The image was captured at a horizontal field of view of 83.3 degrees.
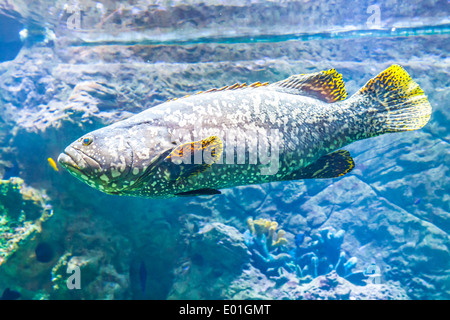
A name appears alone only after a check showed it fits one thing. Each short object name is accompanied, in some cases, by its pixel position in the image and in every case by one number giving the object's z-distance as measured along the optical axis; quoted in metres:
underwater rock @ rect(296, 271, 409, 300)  6.48
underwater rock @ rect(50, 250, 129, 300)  5.35
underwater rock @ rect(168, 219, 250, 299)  6.20
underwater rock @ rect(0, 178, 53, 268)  5.63
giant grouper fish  2.10
